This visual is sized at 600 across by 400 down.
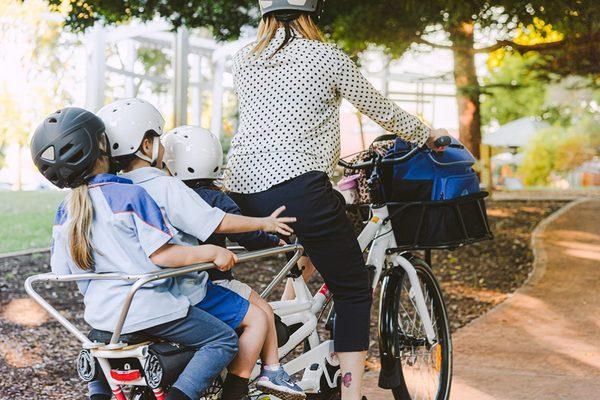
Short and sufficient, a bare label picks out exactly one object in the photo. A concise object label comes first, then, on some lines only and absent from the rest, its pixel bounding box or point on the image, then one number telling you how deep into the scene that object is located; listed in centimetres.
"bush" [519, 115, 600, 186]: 2934
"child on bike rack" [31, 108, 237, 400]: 278
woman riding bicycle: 327
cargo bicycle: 333
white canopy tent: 2722
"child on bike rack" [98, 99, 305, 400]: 296
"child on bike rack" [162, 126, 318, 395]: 320
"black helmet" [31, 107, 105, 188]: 277
